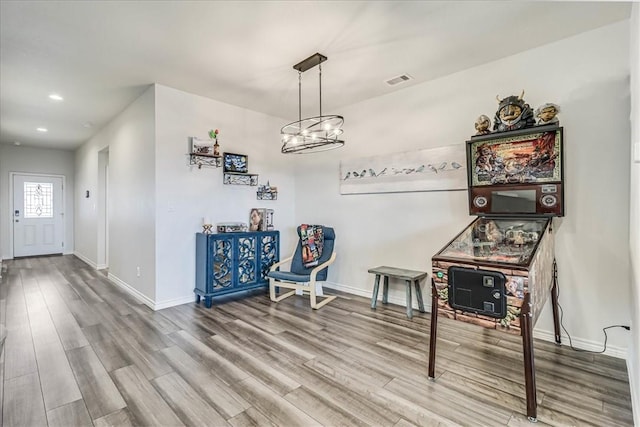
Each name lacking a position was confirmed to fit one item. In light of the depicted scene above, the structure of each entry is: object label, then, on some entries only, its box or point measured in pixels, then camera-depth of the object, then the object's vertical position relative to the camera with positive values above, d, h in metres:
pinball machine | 1.94 -0.26
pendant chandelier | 3.05 +0.77
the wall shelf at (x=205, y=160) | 4.07 +0.68
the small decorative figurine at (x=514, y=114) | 2.62 +0.82
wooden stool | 3.44 -0.77
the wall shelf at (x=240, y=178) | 4.44 +0.48
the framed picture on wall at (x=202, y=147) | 4.03 +0.85
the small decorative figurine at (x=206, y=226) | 4.04 -0.20
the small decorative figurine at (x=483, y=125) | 2.84 +0.78
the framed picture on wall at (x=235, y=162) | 4.38 +0.70
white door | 7.43 -0.10
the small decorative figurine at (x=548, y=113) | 2.51 +0.79
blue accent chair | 3.90 -0.84
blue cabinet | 3.88 -0.67
